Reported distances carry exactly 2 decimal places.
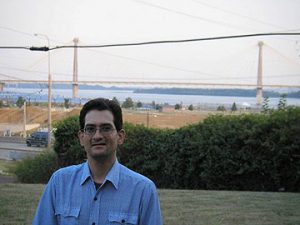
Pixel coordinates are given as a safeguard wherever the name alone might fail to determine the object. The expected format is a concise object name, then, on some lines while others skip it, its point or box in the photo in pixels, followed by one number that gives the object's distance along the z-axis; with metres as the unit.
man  2.34
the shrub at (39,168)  18.77
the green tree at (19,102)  73.91
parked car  40.43
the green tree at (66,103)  57.49
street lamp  37.04
